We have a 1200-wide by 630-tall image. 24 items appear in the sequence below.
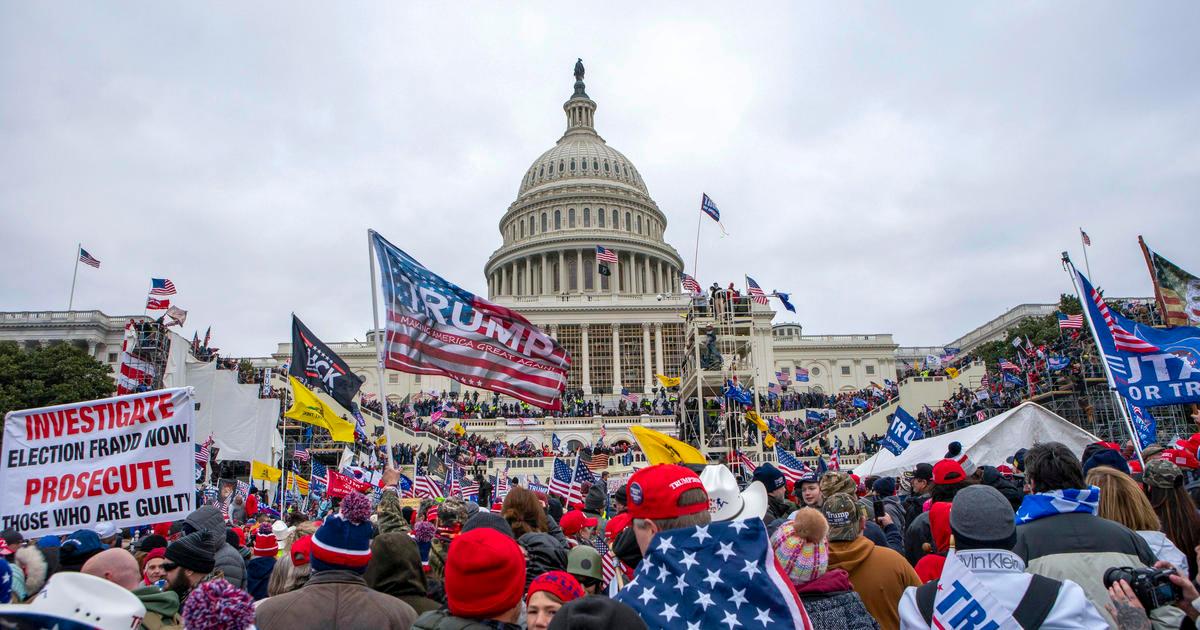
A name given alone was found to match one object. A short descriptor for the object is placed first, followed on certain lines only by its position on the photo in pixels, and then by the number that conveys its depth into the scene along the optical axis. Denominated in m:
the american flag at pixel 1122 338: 11.09
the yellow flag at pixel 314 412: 15.50
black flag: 14.87
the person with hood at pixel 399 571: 4.74
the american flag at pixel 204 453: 19.88
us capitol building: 69.00
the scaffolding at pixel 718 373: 33.28
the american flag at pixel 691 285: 47.12
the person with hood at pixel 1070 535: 3.90
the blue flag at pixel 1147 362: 10.91
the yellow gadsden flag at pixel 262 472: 17.80
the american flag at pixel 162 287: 35.56
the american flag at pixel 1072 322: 32.96
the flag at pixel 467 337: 11.95
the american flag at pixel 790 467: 14.70
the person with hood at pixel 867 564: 4.36
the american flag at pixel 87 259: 53.09
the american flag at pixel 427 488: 15.05
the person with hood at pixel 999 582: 3.01
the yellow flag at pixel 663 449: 9.85
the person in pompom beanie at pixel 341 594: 4.02
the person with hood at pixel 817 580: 3.73
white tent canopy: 13.84
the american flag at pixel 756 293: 43.06
